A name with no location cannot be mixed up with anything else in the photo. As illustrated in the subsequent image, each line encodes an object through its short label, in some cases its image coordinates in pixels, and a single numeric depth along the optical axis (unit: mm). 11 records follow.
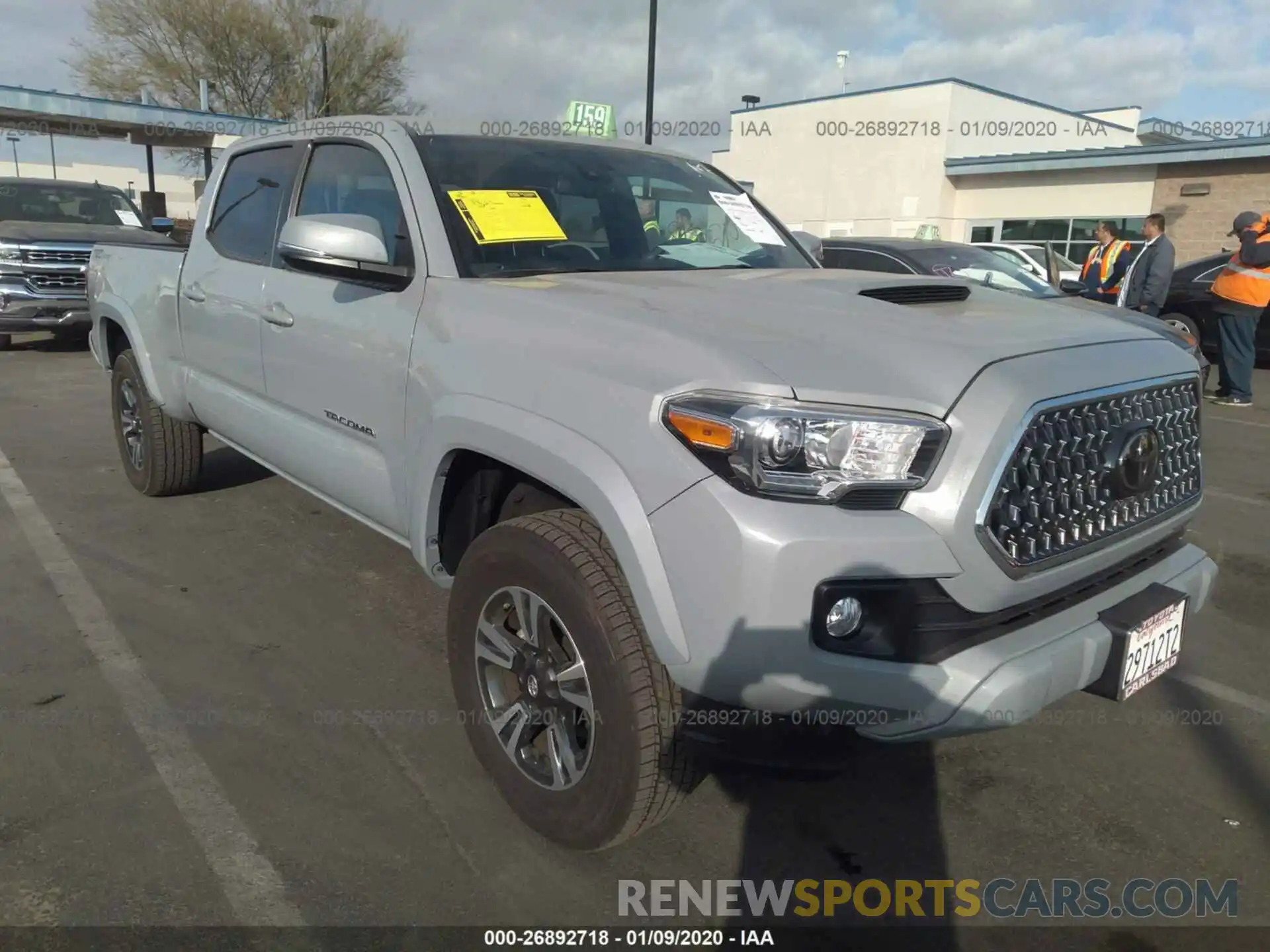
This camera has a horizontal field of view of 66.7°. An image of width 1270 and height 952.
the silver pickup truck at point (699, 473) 1960
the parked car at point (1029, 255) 14212
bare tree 31391
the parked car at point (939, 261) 7875
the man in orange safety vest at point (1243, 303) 8773
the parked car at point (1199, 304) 11266
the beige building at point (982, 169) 21516
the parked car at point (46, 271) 10070
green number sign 15438
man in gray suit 9734
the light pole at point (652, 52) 15578
